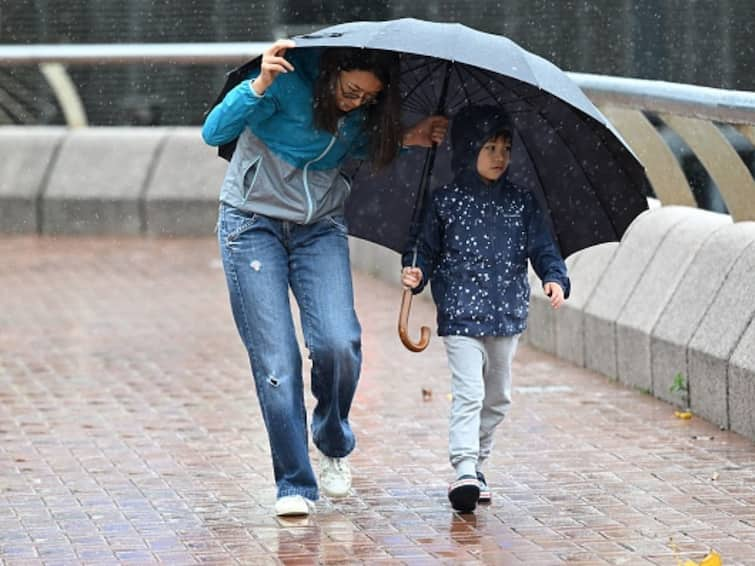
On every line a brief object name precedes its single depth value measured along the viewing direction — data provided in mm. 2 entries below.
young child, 13164
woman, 12672
